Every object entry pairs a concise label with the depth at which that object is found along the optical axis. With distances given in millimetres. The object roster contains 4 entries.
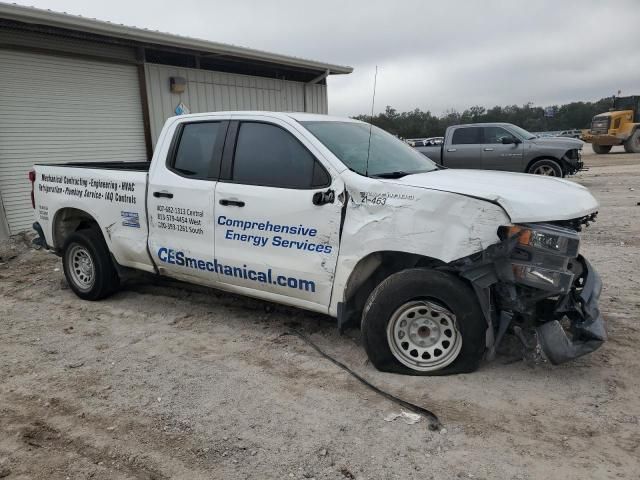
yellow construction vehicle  26203
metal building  8898
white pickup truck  3346
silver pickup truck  13461
